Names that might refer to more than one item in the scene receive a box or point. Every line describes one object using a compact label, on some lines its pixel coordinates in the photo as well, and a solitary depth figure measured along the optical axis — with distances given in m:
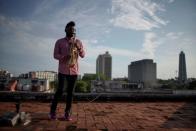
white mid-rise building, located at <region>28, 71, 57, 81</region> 177.69
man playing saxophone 3.57
